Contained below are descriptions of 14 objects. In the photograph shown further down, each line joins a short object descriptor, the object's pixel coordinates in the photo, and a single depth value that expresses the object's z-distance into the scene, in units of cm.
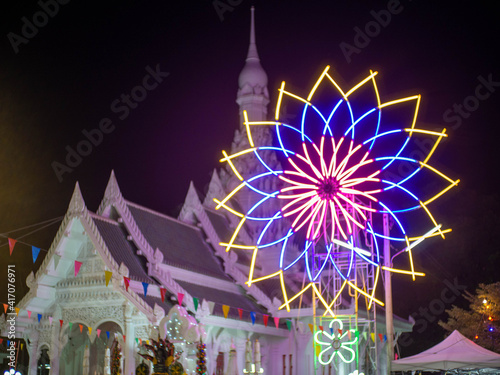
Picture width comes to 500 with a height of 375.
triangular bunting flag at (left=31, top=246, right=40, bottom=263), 2295
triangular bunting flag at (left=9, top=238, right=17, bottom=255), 2213
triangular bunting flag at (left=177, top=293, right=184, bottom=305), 2689
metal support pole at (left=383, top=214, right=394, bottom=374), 2117
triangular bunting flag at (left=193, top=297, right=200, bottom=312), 2655
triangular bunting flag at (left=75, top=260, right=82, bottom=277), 2651
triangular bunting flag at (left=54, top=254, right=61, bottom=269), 2716
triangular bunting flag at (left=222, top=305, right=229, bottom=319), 2764
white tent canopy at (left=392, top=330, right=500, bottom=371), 2103
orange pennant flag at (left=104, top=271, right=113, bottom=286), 2562
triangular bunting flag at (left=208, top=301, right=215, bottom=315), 2725
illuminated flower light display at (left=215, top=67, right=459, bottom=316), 2305
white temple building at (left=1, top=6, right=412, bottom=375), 2581
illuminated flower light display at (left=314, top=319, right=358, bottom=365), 2497
